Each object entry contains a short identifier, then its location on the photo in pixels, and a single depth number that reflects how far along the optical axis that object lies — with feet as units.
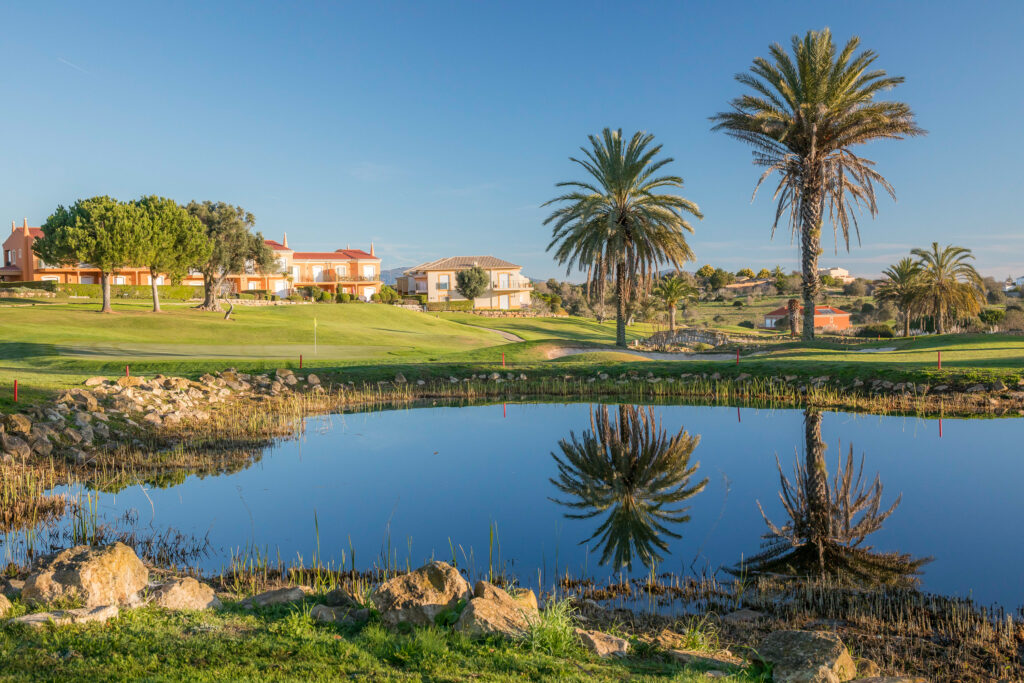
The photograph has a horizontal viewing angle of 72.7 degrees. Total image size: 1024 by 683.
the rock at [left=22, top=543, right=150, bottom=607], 20.34
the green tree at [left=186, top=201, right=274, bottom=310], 182.39
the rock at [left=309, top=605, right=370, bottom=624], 20.01
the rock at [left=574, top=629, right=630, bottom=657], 18.39
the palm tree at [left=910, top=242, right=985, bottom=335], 154.71
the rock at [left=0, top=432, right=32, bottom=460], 42.22
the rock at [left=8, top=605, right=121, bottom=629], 18.16
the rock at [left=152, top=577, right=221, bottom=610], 20.36
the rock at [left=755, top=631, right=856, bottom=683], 16.60
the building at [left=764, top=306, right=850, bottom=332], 262.67
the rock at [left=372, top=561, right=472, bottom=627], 19.74
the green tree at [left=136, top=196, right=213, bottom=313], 166.50
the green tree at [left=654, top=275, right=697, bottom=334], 203.96
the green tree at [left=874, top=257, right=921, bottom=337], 163.73
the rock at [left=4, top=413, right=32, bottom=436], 44.52
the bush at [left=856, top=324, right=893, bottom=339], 181.72
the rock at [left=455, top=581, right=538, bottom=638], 18.62
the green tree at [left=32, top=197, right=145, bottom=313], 159.12
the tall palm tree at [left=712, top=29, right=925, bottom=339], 105.70
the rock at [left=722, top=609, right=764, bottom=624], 22.88
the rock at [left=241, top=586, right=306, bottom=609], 21.13
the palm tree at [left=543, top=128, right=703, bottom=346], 110.11
